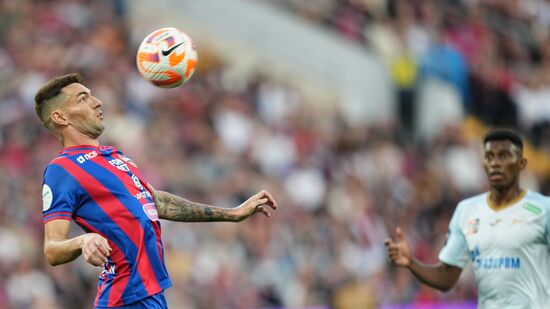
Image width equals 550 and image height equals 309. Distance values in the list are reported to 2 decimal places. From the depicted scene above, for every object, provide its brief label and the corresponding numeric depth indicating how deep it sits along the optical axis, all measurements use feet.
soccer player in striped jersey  50.80
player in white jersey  60.08
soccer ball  57.36
